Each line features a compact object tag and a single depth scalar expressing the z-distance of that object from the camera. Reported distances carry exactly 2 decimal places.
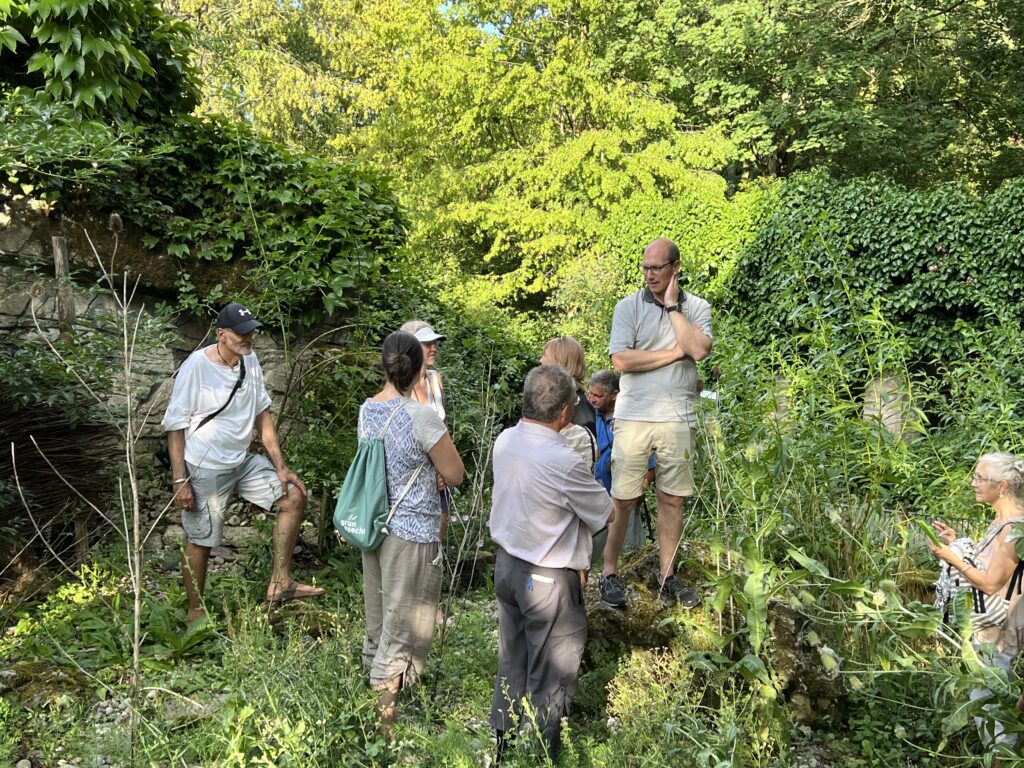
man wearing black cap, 4.65
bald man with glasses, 4.16
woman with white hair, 3.39
